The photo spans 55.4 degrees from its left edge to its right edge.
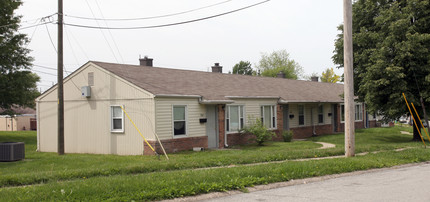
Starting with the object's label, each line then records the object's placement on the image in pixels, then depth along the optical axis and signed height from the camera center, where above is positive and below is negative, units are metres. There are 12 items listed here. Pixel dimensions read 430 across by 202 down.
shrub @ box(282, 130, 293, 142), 24.22 -1.28
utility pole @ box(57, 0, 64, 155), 18.27 +1.47
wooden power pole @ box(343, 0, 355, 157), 14.22 +1.53
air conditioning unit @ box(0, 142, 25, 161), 16.02 -1.31
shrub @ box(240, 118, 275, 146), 21.67 -0.92
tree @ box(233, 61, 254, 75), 92.69 +10.69
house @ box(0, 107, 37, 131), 45.06 -0.64
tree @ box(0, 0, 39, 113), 28.09 +3.93
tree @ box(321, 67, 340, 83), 84.44 +8.00
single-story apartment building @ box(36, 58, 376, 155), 18.47 +0.33
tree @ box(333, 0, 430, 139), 20.27 +2.95
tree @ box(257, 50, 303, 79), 86.00 +10.79
